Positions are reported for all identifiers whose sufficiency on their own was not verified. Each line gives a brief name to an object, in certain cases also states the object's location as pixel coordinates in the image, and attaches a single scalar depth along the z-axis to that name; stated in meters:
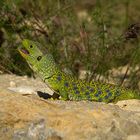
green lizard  6.88
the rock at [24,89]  7.21
